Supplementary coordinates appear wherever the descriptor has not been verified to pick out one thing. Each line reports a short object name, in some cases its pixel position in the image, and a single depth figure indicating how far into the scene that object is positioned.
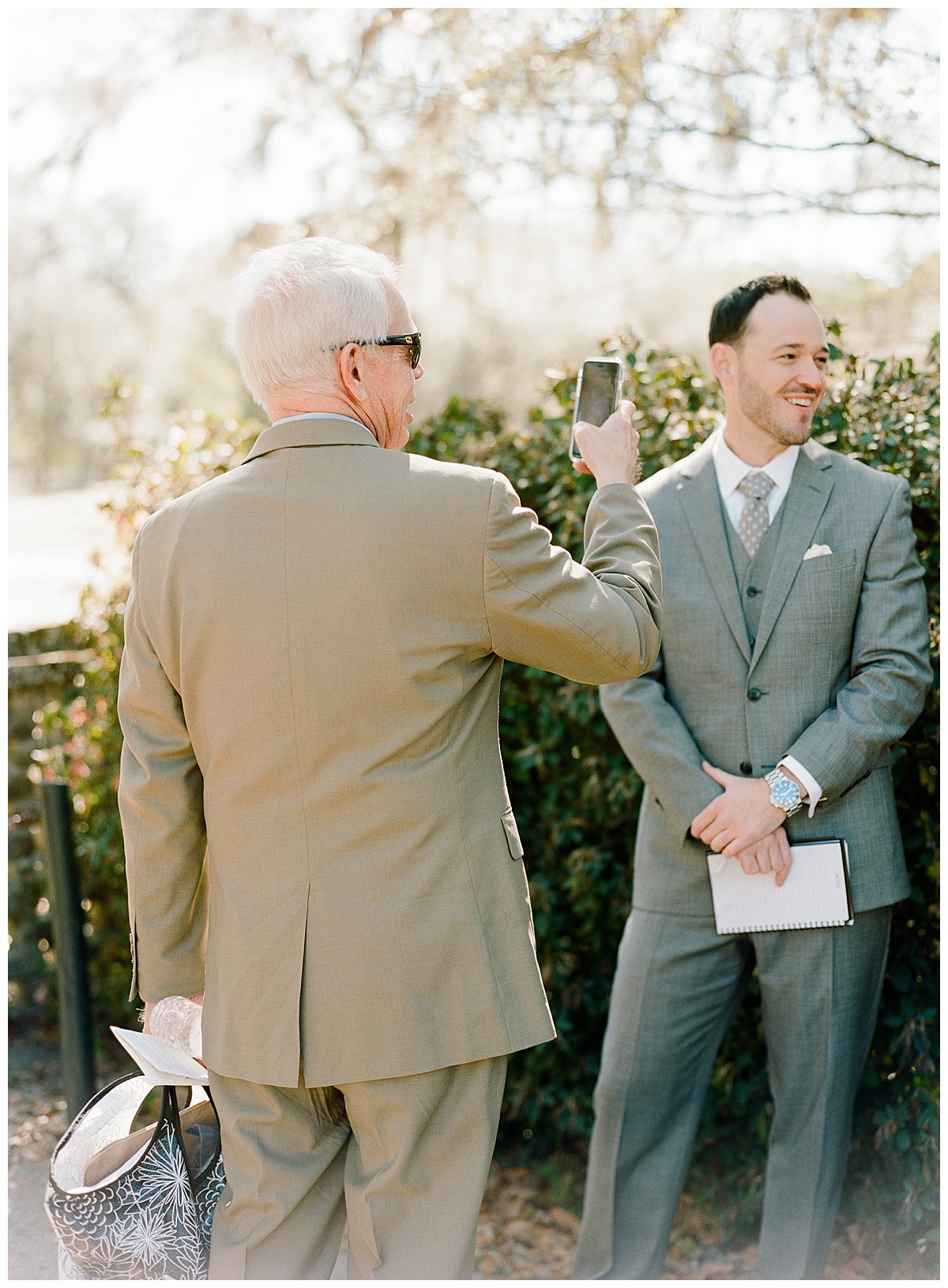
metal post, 3.95
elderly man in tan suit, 1.99
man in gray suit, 2.82
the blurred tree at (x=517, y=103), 4.57
